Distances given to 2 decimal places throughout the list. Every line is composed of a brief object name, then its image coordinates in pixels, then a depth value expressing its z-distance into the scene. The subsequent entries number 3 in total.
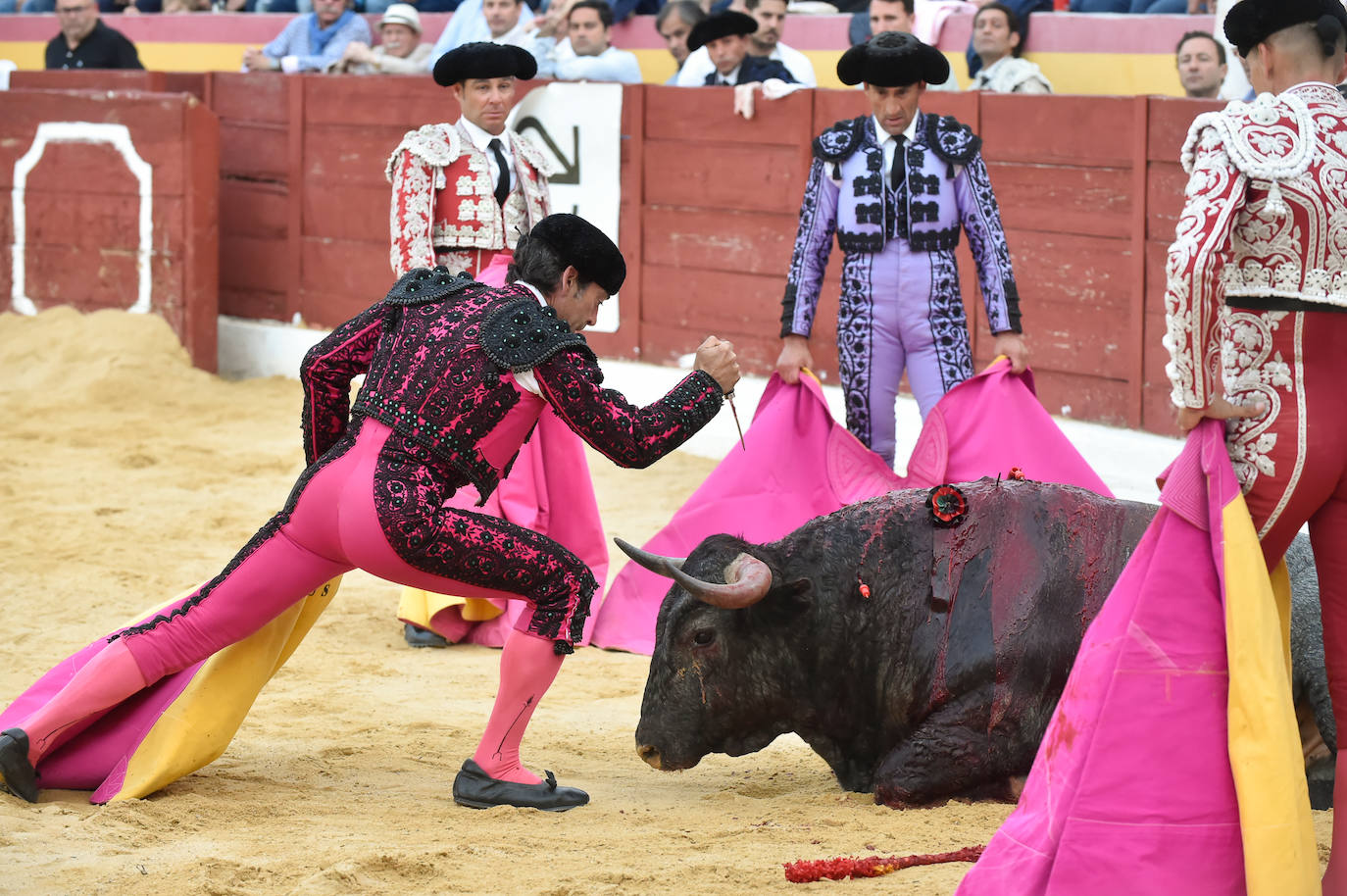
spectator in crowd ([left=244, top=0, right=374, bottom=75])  20.52
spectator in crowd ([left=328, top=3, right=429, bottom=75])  19.34
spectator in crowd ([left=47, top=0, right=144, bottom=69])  21.66
